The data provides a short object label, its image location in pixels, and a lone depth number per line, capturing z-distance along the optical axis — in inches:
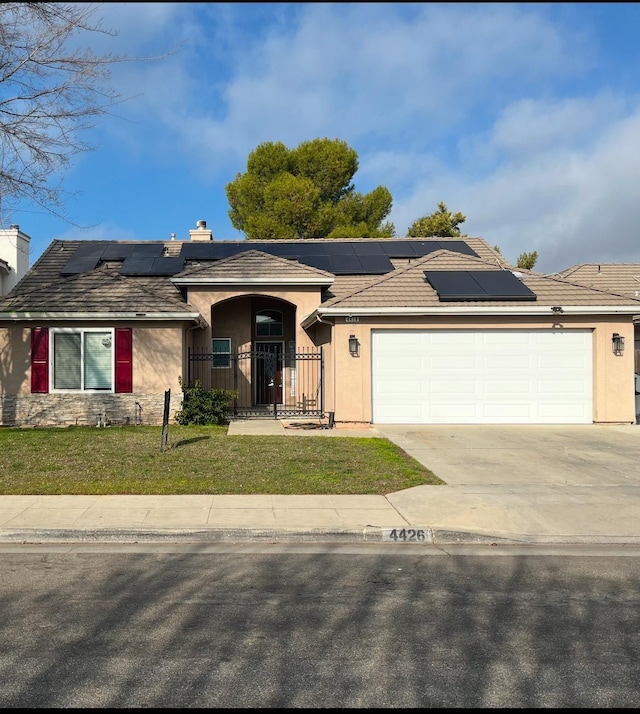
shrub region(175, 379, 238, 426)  626.8
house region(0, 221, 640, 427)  625.0
